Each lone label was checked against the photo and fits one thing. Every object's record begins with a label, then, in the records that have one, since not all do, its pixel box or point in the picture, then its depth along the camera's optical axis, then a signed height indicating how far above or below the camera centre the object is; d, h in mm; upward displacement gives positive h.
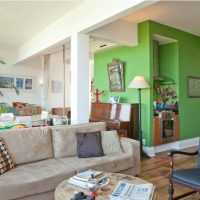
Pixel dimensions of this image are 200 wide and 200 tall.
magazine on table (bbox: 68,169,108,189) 1934 -704
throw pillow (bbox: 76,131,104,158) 2997 -591
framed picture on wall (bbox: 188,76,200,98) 5445 +398
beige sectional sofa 2182 -745
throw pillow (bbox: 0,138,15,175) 2359 -633
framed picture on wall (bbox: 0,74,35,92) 7082 +759
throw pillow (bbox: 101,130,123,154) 3216 -598
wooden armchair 2078 -761
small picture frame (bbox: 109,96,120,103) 5348 +101
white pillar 3797 +446
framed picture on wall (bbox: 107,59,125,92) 5281 +692
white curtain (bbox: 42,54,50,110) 7012 +857
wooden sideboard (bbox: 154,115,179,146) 4719 -702
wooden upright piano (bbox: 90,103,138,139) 4477 -327
